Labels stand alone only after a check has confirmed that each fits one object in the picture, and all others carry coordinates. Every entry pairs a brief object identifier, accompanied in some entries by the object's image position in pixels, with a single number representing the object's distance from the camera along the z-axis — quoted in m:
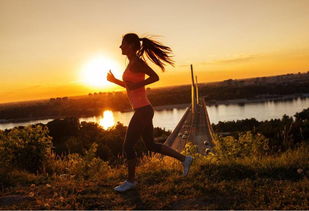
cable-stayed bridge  31.19
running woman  4.51
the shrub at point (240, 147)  7.50
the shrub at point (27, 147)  7.59
